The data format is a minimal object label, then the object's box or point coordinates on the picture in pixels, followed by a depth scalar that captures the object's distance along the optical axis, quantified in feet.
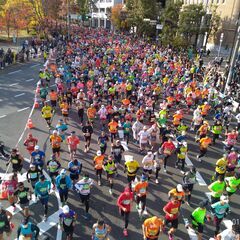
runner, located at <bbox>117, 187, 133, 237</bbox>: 27.32
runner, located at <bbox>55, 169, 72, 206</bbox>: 29.81
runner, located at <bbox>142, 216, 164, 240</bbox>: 24.43
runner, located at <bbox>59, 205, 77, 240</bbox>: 25.18
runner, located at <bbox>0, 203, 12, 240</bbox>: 24.85
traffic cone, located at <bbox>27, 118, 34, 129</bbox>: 53.28
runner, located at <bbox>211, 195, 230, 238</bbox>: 26.76
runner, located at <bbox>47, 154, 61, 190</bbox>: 33.35
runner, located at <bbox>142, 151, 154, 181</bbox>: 35.01
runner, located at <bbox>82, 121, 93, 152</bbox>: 43.64
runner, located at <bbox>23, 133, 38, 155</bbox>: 39.37
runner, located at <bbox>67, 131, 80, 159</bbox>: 40.09
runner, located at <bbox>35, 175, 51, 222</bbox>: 28.86
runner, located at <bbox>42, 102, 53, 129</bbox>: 49.88
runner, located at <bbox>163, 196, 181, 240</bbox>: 26.86
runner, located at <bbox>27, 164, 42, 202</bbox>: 32.11
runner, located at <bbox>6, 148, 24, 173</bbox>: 35.19
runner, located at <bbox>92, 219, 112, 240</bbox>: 23.82
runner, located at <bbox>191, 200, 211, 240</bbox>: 25.95
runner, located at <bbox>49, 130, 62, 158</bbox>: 39.04
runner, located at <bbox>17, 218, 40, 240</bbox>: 23.71
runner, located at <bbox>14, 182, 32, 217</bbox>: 29.16
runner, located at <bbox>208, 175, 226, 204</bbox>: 30.42
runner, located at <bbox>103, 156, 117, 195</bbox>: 33.68
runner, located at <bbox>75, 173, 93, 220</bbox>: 29.50
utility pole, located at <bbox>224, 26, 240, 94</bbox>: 73.59
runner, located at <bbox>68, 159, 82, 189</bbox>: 32.87
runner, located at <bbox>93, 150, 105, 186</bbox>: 34.86
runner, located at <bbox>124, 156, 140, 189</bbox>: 33.49
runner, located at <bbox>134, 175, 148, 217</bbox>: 29.42
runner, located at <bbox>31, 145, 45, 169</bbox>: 34.81
